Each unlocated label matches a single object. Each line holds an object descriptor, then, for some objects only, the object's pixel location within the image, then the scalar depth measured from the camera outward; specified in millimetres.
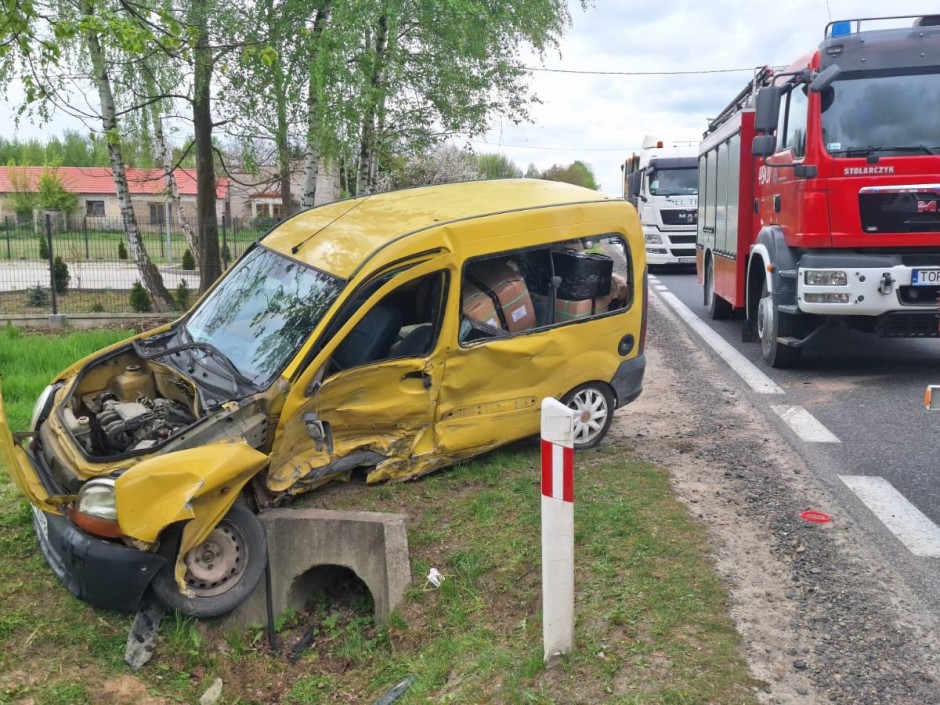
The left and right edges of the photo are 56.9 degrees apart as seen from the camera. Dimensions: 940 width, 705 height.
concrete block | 4926
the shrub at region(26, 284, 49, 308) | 17219
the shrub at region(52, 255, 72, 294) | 18094
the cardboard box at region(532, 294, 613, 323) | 6277
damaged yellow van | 4363
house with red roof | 55038
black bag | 6289
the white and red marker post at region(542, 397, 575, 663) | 3404
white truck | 20766
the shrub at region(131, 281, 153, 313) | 16109
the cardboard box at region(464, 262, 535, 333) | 5949
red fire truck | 7879
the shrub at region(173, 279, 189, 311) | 17109
